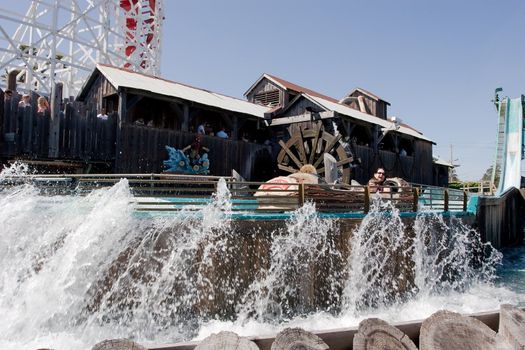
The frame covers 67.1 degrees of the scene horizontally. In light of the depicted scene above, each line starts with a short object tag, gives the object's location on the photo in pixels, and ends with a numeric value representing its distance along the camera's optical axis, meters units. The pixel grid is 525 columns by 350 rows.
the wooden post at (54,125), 12.51
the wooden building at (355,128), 18.52
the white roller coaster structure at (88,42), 27.42
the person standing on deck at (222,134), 17.47
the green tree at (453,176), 66.97
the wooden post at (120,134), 14.05
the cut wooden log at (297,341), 2.99
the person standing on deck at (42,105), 12.59
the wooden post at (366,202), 8.78
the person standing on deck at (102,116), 13.89
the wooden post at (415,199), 9.66
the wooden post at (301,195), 7.98
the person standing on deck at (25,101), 12.22
